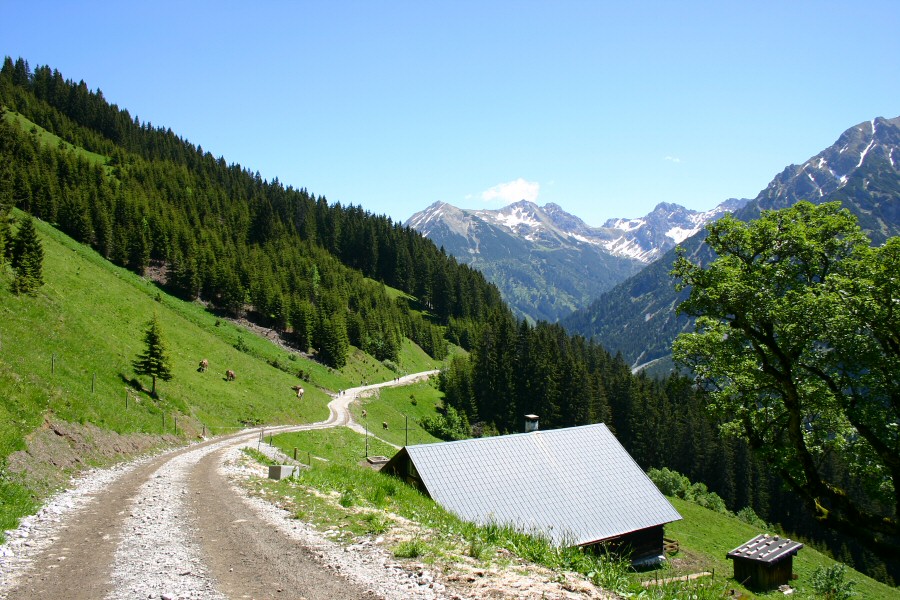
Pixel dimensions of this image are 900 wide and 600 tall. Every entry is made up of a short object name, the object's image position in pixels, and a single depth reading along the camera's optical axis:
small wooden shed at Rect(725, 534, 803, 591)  30.22
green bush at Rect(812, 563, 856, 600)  33.16
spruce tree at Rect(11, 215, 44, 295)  34.97
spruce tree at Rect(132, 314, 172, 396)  36.47
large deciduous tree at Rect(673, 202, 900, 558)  13.98
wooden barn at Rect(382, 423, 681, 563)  24.58
